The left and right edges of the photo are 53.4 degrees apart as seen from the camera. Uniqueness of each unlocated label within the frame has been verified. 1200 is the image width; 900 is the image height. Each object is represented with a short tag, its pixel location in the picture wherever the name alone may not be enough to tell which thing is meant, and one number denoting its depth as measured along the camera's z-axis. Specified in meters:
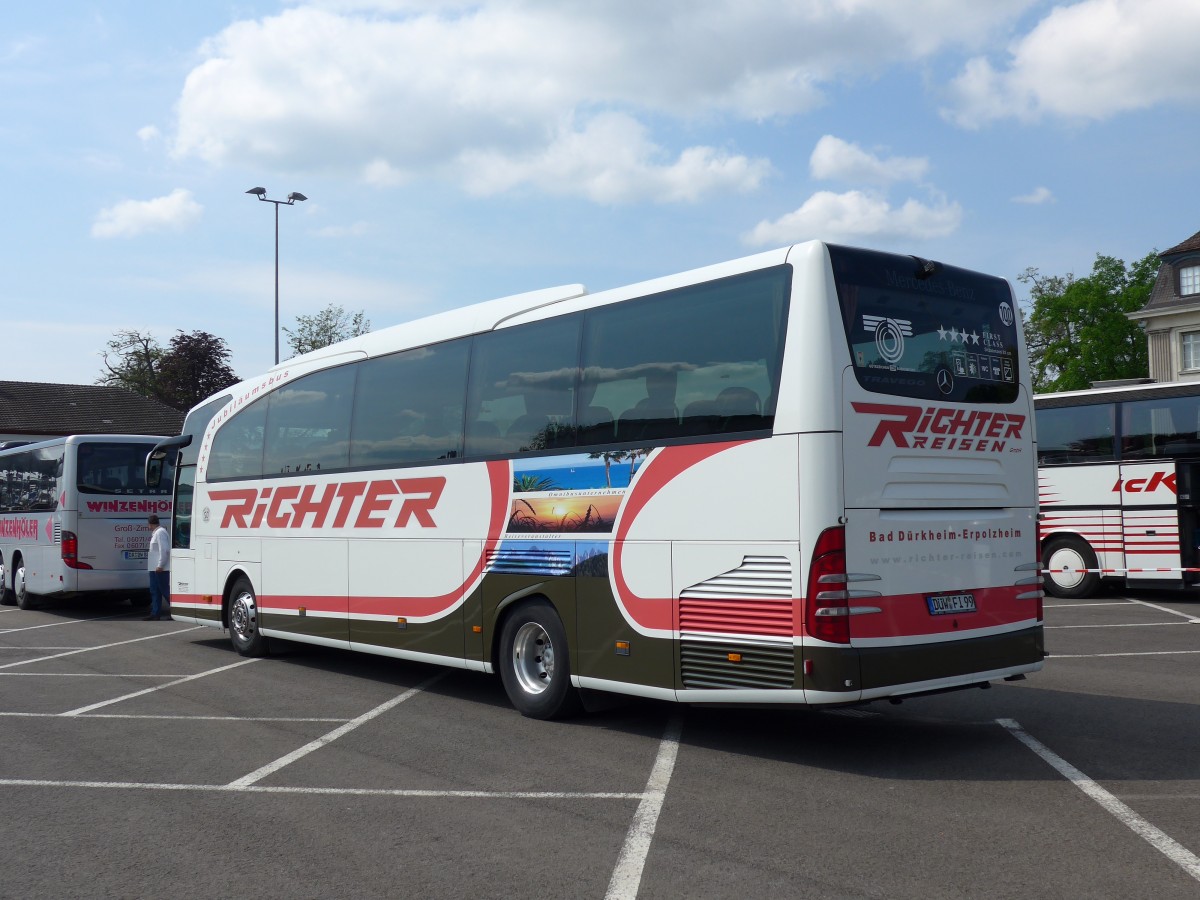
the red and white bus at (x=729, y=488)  7.41
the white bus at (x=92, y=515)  19.77
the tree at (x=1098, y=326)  66.94
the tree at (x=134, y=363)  85.31
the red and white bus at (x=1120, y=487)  18.22
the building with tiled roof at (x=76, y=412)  70.56
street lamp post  40.91
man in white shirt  18.80
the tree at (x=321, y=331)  53.66
